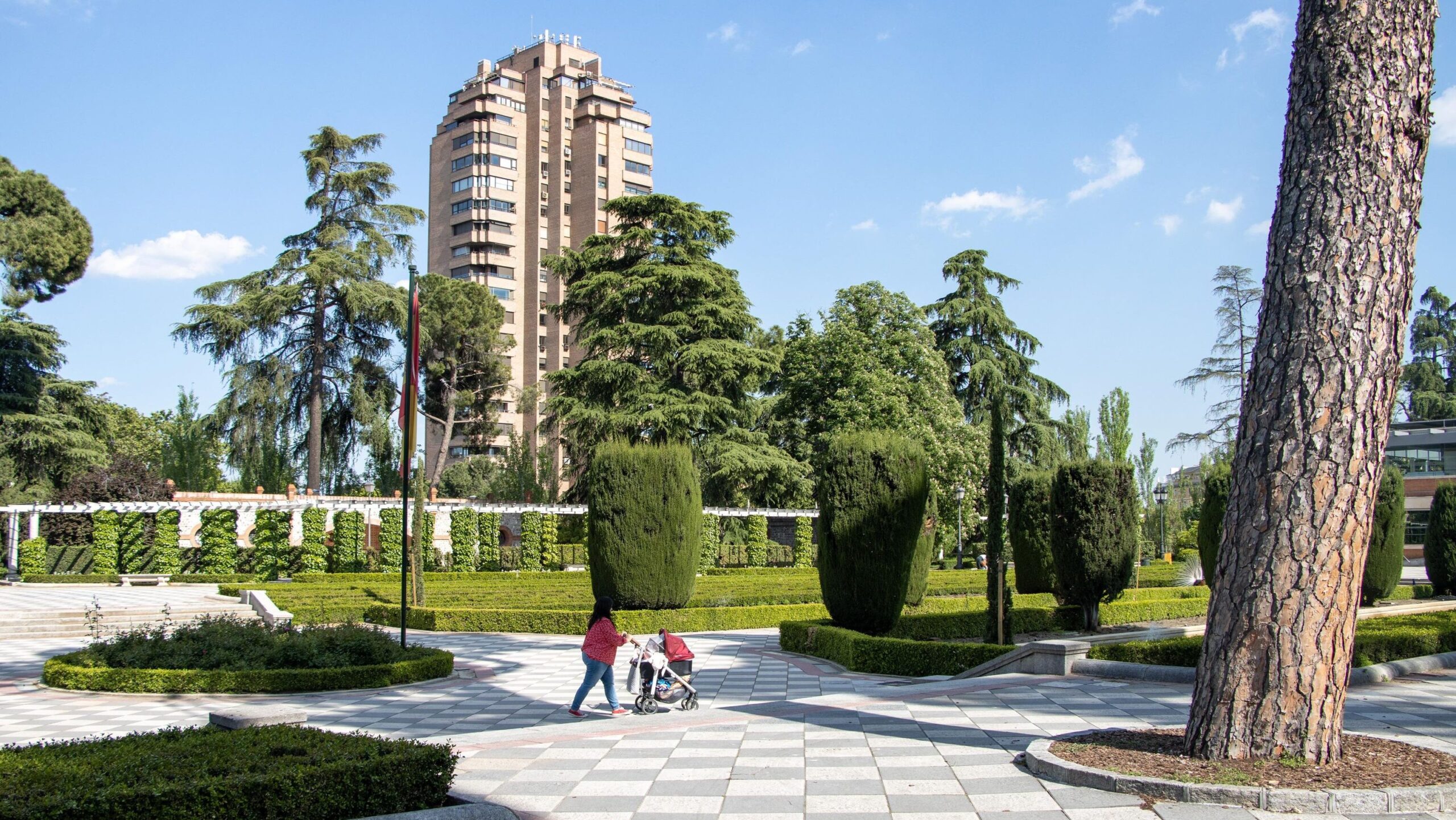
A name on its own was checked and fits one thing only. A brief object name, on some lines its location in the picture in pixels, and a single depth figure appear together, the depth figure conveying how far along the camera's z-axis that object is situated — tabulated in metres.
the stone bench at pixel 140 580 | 30.45
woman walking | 10.48
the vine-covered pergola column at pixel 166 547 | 32.38
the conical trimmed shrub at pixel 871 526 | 16.08
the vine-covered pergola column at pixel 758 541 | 39.28
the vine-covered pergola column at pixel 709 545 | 36.78
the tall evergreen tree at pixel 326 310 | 40.88
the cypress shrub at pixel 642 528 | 20.72
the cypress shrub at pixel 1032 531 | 26.44
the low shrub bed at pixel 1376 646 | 12.15
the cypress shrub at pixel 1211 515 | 24.02
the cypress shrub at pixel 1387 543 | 24.50
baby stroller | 10.64
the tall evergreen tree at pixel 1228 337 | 47.84
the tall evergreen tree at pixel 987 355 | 43.88
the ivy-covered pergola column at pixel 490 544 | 36.16
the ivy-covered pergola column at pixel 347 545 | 33.69
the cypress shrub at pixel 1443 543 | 28.31
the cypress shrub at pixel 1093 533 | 19.33
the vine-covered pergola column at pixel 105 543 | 32.09
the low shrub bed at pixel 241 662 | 12.71
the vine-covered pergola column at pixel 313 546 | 32.88
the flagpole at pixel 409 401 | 14.41
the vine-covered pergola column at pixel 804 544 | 40.88
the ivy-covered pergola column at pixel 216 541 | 32.56
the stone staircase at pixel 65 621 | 19.80
